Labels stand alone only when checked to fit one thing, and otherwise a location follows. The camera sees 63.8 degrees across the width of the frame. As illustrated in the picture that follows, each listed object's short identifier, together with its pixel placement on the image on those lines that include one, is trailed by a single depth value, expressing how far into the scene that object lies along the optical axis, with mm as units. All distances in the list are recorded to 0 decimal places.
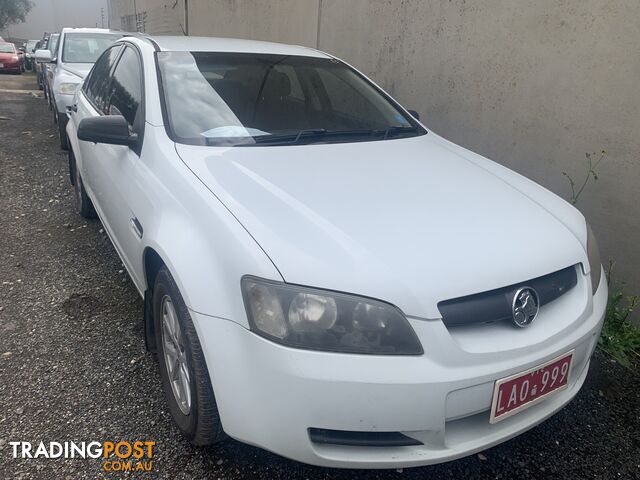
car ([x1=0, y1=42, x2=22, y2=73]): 20016
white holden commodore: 1500
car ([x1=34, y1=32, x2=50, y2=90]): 14728
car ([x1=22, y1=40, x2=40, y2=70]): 22148
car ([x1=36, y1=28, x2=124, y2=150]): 6172
